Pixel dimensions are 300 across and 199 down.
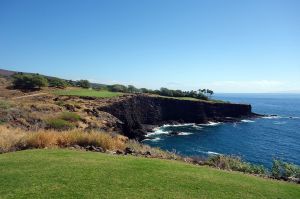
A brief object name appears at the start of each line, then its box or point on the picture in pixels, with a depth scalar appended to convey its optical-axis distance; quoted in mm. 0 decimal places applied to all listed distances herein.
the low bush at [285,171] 12157
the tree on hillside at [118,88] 84438
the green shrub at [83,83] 77125
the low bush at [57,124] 22141
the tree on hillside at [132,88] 93638
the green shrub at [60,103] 40712
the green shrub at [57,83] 64194
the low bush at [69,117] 30180
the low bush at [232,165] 12359
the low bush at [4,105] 28766
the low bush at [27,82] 56881
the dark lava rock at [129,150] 13182
